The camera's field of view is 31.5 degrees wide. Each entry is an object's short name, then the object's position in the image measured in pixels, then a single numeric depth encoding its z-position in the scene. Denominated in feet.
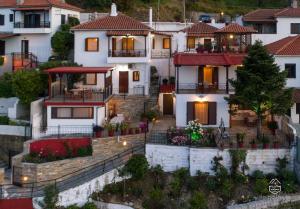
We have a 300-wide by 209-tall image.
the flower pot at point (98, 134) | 110.93
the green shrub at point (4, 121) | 123.85
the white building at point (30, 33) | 156.25
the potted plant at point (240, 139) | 103.55
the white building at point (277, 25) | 167.43
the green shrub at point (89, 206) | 94.02
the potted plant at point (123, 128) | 111.96
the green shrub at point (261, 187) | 96.68
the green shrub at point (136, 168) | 101.35
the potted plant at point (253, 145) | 103.20
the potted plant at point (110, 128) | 111.96
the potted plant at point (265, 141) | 103.65
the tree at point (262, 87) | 106.52
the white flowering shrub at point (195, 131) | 106.01
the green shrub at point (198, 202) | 94.22
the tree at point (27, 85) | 122.52
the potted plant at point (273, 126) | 115.03
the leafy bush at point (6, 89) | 133.69
